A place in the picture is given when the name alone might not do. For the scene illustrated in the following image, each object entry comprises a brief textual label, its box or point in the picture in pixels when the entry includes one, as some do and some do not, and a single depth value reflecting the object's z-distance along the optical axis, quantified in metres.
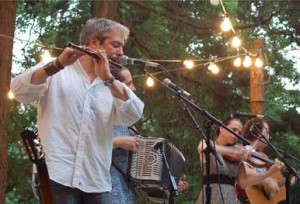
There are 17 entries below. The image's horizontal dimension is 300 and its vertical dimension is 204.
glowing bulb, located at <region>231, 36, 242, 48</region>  9.35
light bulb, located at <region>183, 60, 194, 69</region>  10.16
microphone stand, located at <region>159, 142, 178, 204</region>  4.08
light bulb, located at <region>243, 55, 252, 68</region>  9.54
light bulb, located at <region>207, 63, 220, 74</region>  10.47
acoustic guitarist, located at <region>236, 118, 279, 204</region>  5.23
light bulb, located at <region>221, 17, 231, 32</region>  9.00
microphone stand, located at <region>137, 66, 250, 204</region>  4.21
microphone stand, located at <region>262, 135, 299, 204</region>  4.93
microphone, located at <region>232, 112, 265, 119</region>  4.85
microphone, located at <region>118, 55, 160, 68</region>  3.47
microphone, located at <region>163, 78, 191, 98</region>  4.20
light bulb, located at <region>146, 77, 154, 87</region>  9.57
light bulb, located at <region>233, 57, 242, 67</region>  10.15
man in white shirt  3.01
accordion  4.19
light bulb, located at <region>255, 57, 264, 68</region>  9.26
